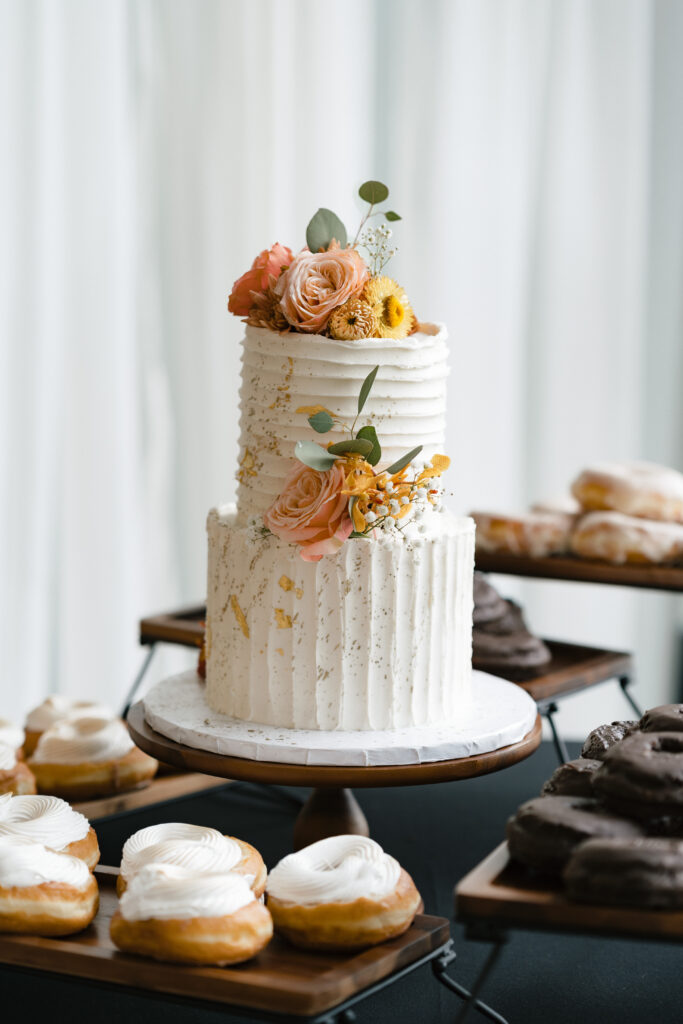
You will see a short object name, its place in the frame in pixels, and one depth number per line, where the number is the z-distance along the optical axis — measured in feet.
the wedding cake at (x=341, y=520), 4.96
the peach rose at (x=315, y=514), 4.89
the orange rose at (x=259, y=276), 5.12
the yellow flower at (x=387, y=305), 5.04
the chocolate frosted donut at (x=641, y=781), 4.28
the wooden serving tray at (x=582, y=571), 5.94
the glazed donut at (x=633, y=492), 6.31
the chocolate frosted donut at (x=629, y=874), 4.15
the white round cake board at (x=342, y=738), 4.88
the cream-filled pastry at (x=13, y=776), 5.53
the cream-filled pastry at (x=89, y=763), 5.73
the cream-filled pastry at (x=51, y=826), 4.80
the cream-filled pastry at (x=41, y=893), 4.56
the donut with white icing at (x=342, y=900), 4.47
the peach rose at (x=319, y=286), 5.00
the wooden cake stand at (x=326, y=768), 4.84
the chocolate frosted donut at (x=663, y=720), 4.56
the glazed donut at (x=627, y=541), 6.03
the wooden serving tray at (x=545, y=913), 4.13
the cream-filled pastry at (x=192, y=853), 4.62
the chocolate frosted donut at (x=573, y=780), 4.51
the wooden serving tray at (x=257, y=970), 4.29
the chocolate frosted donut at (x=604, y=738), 4.70
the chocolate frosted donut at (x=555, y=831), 4.27
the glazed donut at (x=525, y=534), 6.18
